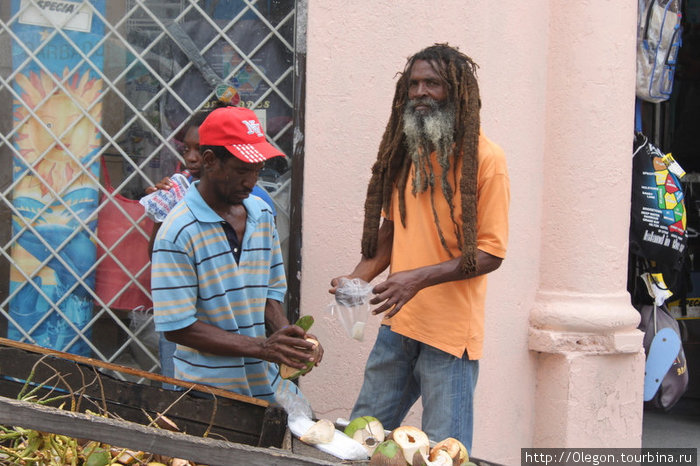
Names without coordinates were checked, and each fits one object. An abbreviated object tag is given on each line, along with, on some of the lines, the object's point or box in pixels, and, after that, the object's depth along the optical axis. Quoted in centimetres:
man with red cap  240
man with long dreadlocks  261
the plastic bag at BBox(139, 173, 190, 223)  342
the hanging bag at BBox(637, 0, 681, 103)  437
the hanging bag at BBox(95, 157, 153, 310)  371
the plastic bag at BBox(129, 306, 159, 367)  373
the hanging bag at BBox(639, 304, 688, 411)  432
